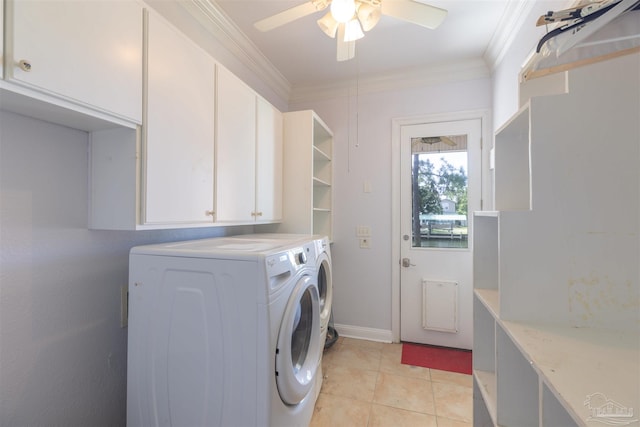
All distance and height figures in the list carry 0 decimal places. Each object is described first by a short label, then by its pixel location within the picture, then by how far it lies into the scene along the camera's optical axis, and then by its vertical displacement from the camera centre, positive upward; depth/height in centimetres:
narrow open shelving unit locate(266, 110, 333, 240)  219 +34
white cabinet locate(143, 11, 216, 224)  107 +39
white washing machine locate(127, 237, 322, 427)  101 -50
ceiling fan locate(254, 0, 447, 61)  121 +97
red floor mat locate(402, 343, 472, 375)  218 -127
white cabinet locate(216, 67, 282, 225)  150 +39
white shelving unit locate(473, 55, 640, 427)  68 -6
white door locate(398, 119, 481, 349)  242 -13
